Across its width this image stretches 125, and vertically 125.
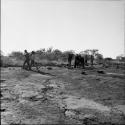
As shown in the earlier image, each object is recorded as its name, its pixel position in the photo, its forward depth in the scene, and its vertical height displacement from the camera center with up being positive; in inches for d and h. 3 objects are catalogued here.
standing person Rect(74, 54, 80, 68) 864.9 -0.7
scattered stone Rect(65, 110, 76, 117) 196.9 -51.7
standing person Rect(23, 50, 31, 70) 696.1 +10.9
